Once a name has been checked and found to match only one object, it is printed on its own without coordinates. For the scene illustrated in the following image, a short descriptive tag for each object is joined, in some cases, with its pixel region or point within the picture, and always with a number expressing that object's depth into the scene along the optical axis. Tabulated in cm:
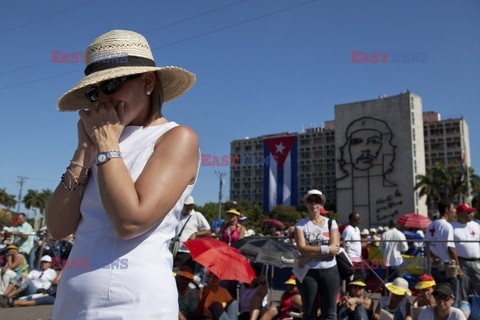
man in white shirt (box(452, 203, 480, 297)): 737
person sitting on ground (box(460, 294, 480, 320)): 656
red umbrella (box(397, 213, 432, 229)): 1827
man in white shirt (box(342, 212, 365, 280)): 902
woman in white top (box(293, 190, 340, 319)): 561
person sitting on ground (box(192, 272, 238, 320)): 712
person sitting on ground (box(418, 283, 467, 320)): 598
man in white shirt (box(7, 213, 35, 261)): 1334
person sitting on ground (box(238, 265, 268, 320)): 791
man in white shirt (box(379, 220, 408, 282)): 1017
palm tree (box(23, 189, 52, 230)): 10231
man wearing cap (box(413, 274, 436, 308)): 711
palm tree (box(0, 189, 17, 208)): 8300
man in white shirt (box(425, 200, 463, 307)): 752
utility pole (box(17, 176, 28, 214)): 7516
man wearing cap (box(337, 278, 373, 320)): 704
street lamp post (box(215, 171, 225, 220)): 3989
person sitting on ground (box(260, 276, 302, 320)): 775
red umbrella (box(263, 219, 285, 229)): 2020
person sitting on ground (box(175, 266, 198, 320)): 720
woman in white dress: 126
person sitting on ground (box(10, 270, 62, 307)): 982
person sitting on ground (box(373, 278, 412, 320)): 708
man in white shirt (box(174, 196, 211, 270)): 832
